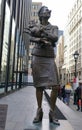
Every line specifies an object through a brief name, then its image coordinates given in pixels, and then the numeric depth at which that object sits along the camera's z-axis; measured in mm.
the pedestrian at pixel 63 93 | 10429
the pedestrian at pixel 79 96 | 7482
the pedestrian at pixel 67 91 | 9320
